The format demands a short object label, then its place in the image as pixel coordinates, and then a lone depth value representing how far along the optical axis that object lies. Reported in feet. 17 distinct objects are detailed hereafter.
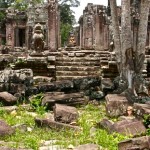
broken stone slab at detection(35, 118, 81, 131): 16.99
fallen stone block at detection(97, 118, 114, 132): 16.72
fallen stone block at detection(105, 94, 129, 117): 20.51
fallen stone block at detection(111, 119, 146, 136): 15.81
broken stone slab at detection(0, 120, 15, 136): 15.70
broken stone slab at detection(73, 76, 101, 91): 28.09
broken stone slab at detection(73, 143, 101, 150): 13.65
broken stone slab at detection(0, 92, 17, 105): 23.94
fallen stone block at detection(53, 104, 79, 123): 18.24
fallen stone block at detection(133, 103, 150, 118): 18.46
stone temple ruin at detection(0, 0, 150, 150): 20.65
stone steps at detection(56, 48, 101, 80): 36.82
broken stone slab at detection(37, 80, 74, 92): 27.23
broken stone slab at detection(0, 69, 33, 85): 27.35
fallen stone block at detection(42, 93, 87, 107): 22.72
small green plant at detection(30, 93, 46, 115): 22.08
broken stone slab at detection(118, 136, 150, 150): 12.70
